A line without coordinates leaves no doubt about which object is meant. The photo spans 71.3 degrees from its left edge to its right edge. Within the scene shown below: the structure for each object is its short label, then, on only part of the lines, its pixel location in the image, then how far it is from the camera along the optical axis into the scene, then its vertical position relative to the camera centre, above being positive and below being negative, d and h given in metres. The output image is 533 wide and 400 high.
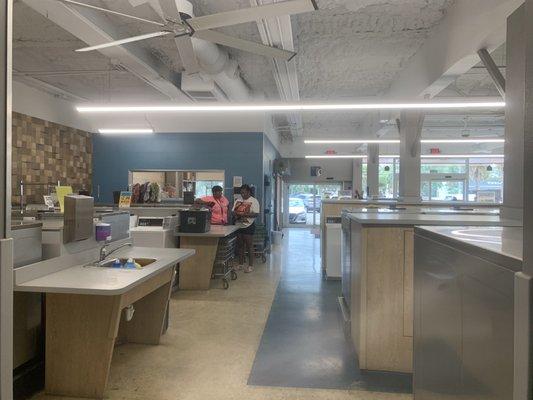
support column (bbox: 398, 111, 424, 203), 5.94 +0.70
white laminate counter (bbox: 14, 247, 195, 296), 2.25 -0.54
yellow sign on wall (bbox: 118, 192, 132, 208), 5.50 -0.04
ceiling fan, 2.50 +1.31
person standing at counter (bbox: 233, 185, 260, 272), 6.85 -0.43
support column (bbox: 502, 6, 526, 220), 2.53 +0.55
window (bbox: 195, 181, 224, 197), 9.80 +0.25
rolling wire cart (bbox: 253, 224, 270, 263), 7.91 -0.94
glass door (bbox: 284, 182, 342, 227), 14.86 -0.13
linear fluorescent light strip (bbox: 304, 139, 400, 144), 8.09 +1.28
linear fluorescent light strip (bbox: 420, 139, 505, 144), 7.95 +1.28
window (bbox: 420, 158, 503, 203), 13.54 +0.71
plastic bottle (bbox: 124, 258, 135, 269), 2.96 -0.55
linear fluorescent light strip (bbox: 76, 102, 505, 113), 4.33 +1.12
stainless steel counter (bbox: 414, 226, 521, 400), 0.87 -0.33
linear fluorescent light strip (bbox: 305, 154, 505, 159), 11.35 +1.37
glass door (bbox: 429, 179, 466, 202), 13.75 +0.36
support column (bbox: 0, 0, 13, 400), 0.96 -0.02
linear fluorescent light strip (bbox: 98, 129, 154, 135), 7.45 +1.36
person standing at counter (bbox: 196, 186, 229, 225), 6.56 -0.15
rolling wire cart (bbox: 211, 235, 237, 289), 5.58 -0.97
